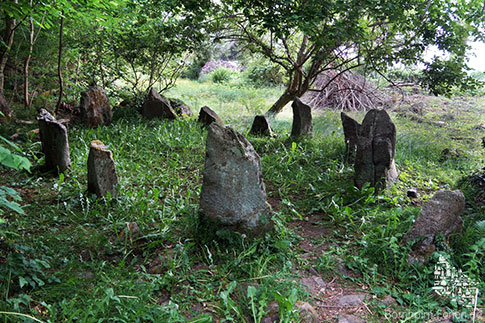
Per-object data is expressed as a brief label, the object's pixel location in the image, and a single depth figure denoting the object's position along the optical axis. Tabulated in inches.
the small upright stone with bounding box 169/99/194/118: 326.0
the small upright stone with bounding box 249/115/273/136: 268.2
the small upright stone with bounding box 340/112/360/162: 209.9
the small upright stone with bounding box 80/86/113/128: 251.4
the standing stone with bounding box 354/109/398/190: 170.7
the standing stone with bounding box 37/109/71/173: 167.8
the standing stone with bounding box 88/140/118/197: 145.8
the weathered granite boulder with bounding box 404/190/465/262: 115.5
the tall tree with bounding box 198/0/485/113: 185.6
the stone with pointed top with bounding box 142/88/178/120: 293.1
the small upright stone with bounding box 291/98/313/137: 250.8
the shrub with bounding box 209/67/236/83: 642.2
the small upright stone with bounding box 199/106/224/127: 280.6
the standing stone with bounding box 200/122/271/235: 121.7
